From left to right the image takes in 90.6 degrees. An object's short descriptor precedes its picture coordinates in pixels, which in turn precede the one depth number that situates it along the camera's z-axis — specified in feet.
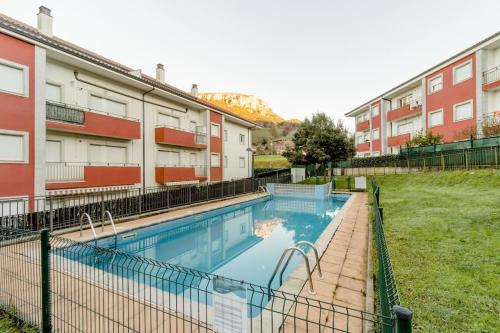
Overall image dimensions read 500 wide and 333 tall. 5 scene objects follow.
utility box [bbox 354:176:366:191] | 67.67
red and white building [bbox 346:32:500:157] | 61.62
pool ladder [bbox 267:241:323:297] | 13.76
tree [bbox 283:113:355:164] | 81.76
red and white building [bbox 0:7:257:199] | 33.22
